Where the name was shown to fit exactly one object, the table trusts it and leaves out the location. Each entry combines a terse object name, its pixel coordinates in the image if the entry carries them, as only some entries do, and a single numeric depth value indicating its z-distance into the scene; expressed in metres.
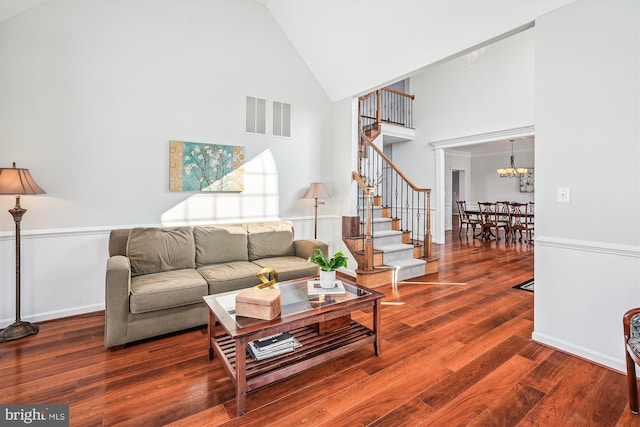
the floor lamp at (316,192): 4.30
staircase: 4.27
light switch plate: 2.34
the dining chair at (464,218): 7.89
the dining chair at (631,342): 1.67
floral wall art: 3.60
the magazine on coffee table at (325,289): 2.36
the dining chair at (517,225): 7.22
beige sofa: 2.45
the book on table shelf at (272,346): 2.00
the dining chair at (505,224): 7.44
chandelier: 8.33
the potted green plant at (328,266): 2.38
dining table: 7.46
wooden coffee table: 1.79
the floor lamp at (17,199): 2.55
